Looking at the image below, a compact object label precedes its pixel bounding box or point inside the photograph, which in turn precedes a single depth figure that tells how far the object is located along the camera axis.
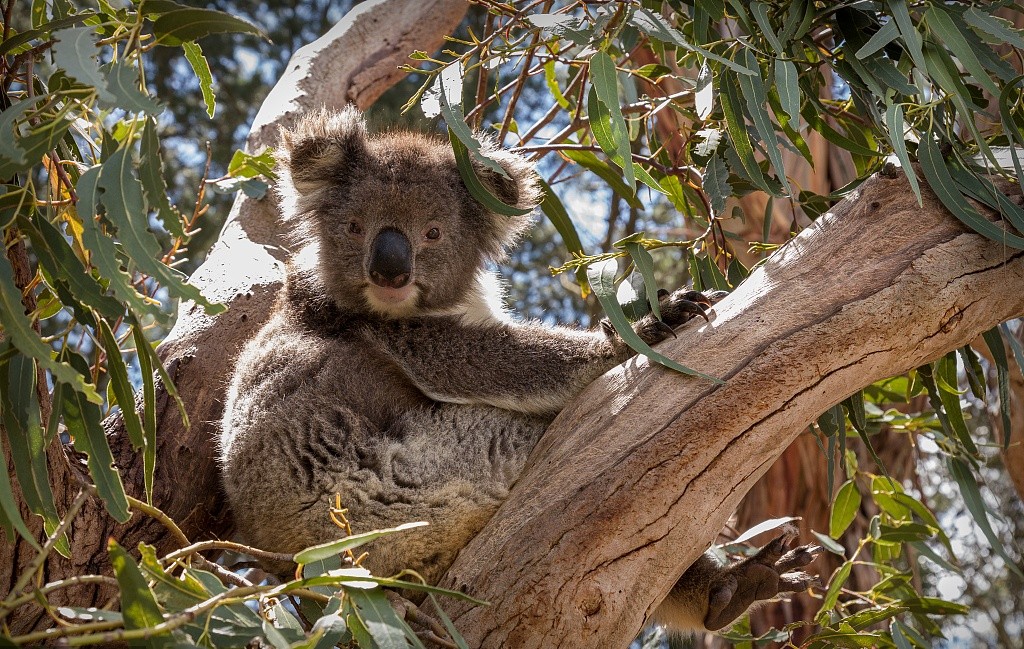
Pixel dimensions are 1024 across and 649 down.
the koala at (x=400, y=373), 2.37
